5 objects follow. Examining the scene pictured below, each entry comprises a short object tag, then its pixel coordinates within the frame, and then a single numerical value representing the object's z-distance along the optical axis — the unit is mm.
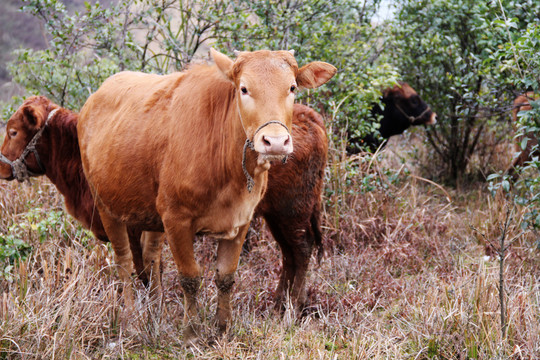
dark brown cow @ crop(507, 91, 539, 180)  7723
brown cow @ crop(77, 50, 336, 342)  3578
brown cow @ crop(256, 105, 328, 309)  5039
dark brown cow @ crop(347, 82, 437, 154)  9352
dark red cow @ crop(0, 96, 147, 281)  5344
